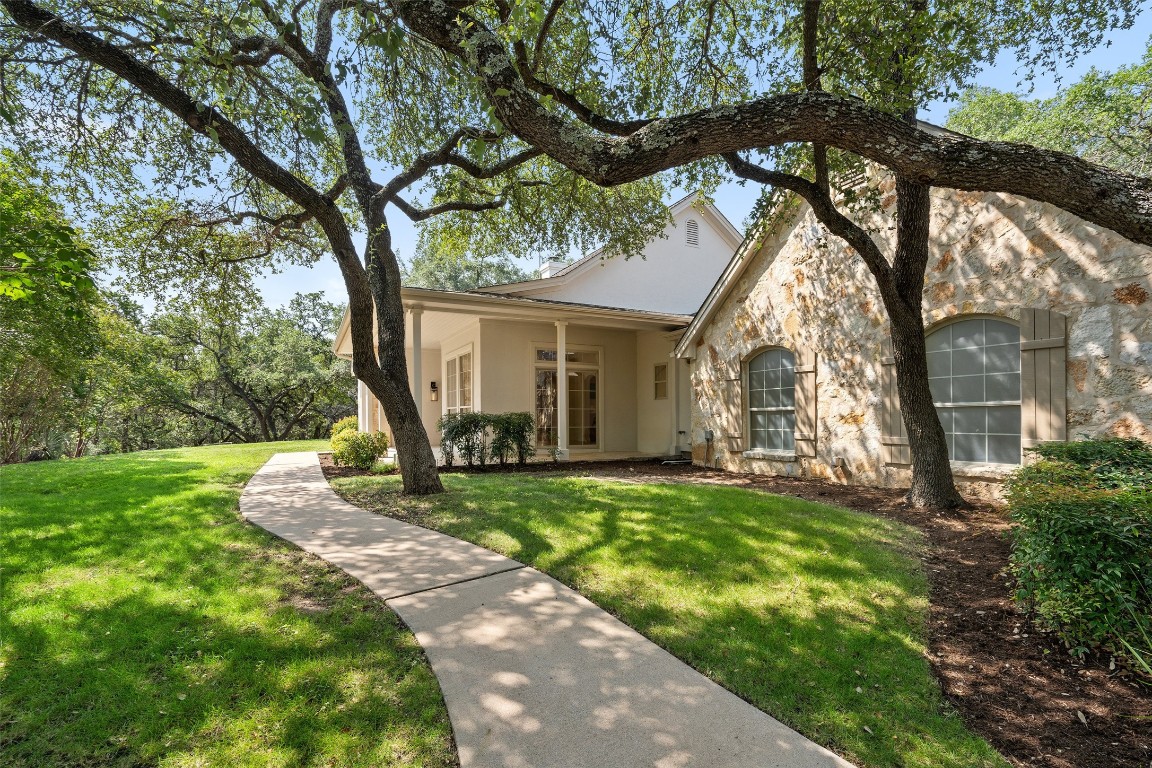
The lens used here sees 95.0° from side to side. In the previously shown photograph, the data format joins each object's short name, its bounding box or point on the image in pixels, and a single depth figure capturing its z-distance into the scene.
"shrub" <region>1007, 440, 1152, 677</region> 2.66
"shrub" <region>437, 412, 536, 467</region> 10.09
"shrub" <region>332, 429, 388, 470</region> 10.28
